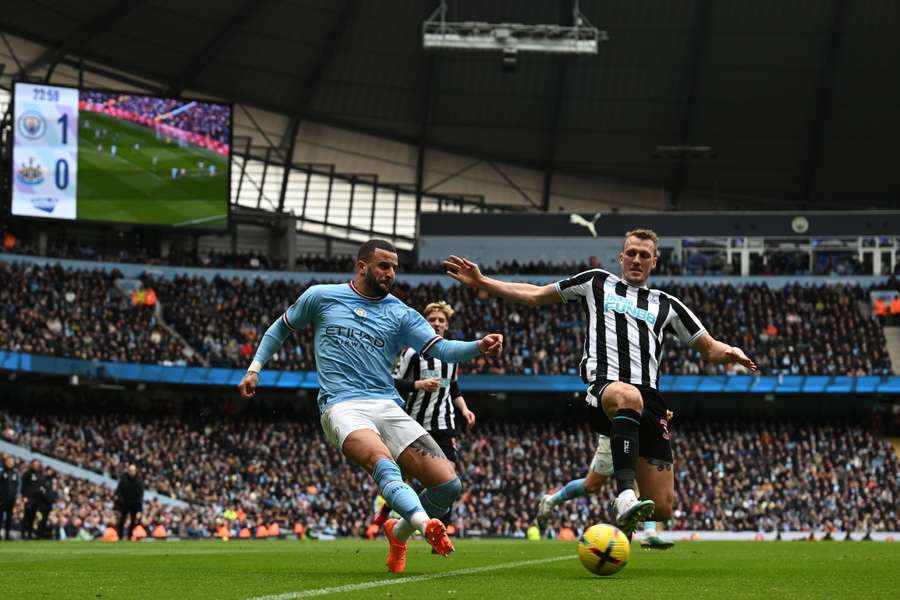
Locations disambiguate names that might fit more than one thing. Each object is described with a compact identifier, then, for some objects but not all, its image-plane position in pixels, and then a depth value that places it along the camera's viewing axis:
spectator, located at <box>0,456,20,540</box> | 26.64
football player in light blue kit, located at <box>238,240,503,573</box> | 9.39
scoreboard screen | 45.59
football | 8.83
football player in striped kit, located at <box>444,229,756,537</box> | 10.03
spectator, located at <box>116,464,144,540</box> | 26.55
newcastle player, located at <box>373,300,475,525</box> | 15.27
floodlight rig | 40.19
